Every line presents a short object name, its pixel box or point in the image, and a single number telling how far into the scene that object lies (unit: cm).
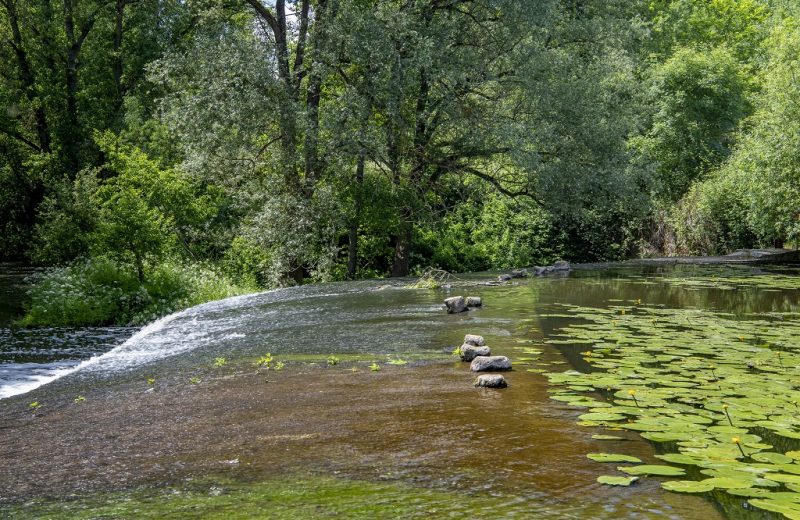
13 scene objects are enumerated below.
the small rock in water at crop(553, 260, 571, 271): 2055
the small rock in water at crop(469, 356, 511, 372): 696
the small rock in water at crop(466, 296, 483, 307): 1210
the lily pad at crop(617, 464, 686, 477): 413
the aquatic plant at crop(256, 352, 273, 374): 772
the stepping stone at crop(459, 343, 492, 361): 752
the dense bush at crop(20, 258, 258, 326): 1491
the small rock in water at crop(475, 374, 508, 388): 634
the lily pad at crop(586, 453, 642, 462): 442
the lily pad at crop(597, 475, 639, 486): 400
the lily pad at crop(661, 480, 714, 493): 389
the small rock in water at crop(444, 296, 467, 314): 1145
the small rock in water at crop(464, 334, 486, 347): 789
